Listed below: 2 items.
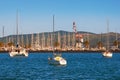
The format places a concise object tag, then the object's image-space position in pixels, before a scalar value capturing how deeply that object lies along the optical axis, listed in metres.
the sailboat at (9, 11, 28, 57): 177.00
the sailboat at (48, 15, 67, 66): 102.56
